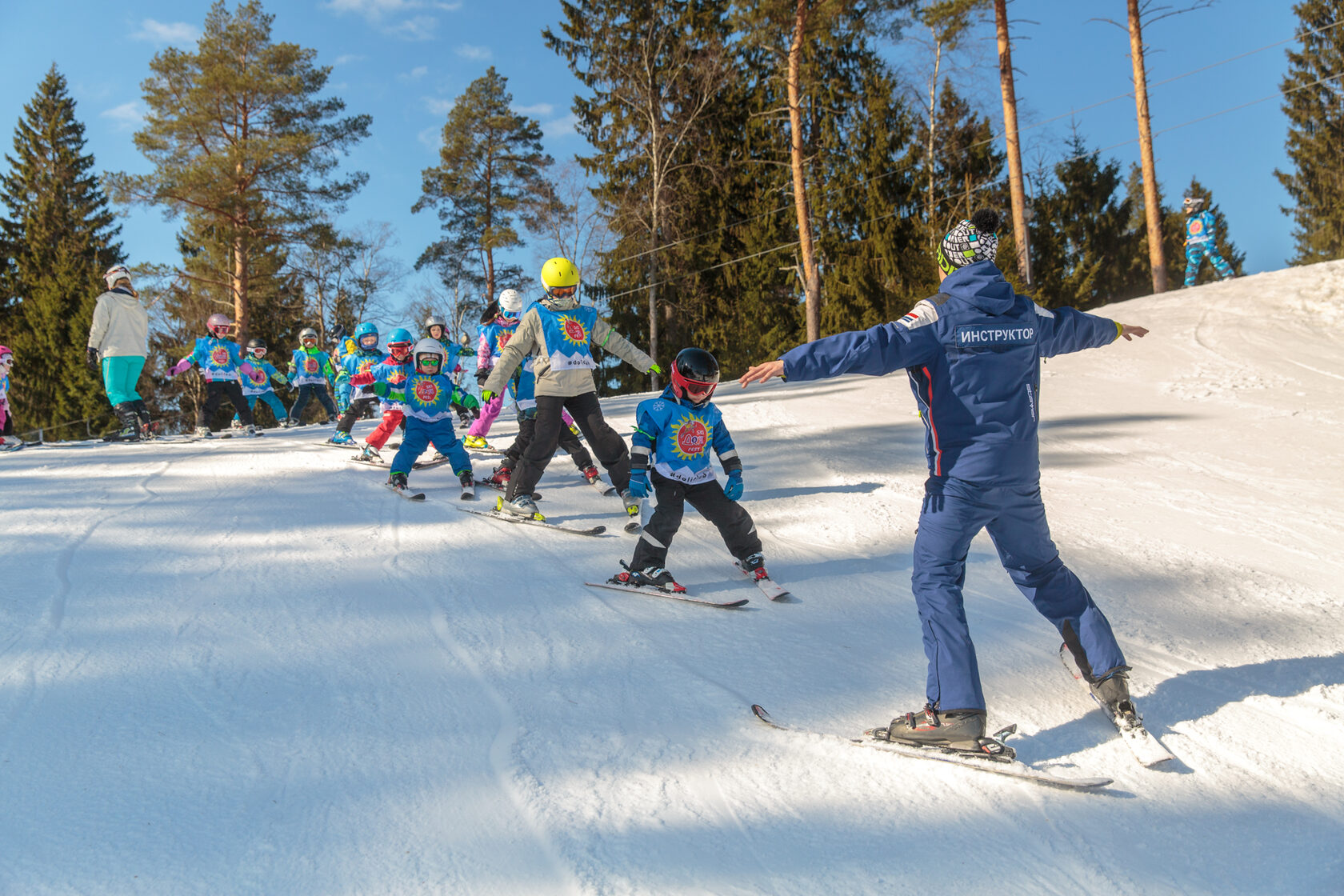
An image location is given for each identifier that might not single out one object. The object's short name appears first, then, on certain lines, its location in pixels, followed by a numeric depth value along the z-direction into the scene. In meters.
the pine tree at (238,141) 23.36
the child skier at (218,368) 12.27
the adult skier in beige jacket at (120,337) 9.87
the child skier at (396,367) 8.25
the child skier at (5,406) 11.01
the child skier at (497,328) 8.81
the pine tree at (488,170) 32.59
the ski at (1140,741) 2.83
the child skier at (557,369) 6.31
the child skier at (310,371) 14.52
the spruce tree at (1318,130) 34.94
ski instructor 2.90
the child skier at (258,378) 13.59
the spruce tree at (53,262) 32.34
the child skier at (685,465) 4.84
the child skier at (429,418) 7.27
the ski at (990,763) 2.66
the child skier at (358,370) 10.52
